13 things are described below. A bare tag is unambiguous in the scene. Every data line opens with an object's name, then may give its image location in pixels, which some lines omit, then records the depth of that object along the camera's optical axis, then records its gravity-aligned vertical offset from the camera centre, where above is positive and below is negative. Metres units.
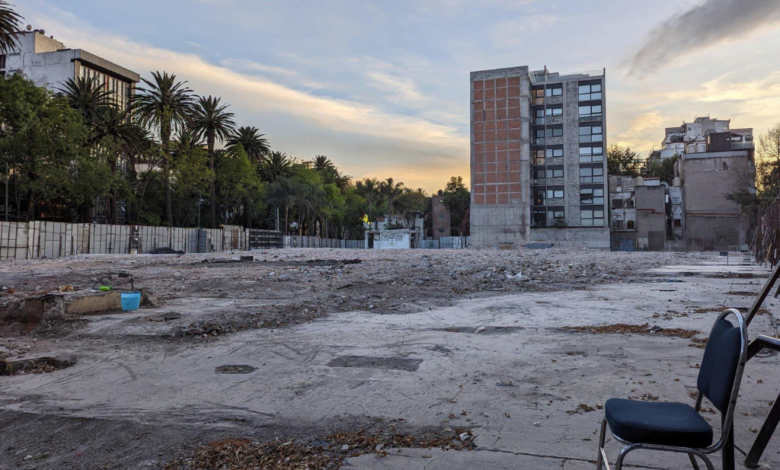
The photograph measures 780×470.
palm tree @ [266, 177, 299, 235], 55.25 +6.46
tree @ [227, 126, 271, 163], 57.41 +12.98
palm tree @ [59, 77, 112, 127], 37.97 +11.90
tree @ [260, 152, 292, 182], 66.38 +11.50
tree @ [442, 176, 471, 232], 78.31 +7.74
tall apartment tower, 60.00 +11.88
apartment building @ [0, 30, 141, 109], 52.60 +20.88
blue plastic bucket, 8.33 -0.95
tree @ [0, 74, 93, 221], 28.92 +6.74
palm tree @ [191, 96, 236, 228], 48.88 +13.16
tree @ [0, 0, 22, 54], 24.77 +11.74
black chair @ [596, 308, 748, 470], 1.88 -0.72
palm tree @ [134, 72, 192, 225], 43.06 +13.01
